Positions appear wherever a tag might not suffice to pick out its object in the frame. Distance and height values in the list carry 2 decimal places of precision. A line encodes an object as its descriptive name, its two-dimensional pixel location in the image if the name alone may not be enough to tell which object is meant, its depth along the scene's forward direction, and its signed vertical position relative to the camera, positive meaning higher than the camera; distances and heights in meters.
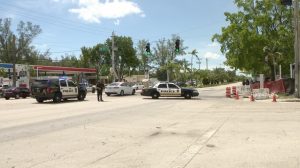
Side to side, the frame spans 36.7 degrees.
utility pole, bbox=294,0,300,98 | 33.22 +3.01
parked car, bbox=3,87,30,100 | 45.92 +0.03
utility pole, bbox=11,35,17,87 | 63.38 +2.46
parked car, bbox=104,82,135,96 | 43.69 +0.25
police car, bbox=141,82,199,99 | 37.53 -0.07
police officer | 33.99 +0.17
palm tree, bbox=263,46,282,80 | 50.47 +3.71
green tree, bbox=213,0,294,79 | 50.47 +6.21
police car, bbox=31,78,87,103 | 31.73 +0.20
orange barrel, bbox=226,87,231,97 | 41.74 -0.28
